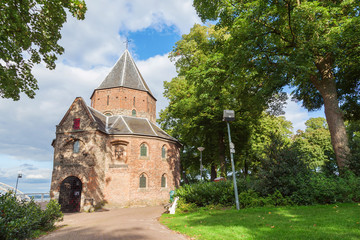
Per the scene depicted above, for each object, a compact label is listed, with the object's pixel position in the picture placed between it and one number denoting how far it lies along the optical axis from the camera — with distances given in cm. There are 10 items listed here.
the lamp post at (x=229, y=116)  1252
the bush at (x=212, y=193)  1295
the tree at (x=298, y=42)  1086
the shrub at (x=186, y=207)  1310
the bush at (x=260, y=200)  1091
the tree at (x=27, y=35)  957
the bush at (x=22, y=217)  715
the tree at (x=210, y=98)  1588
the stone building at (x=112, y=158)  2073
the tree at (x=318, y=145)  3045
